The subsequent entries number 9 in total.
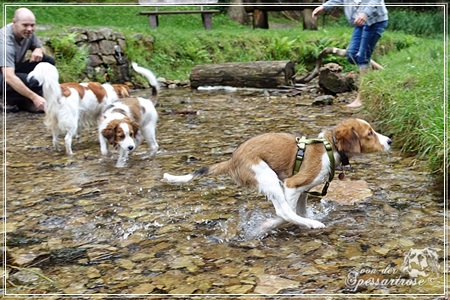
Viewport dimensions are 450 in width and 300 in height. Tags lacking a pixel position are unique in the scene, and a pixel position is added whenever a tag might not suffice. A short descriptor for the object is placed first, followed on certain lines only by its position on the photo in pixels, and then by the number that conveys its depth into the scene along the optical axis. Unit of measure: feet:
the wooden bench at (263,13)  67.87
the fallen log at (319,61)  42.19
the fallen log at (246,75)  38.40
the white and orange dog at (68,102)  22.10
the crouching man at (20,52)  26.81
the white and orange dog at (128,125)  20.07
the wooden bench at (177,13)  42.85
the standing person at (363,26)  27.73
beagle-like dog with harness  12.87
